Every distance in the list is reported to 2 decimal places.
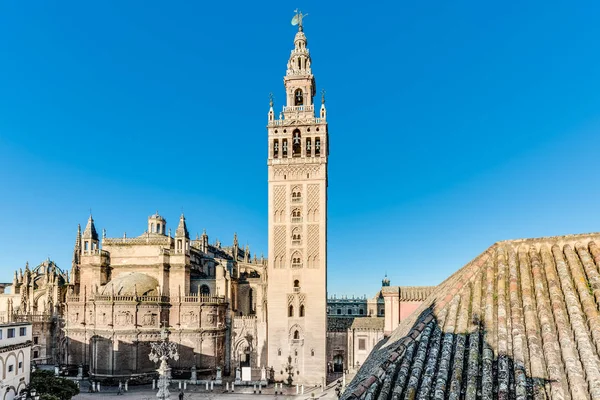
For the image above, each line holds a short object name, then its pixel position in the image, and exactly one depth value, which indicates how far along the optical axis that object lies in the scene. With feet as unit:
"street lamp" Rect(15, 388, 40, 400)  101.35
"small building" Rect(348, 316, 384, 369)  166.76
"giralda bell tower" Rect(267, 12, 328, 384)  144.46
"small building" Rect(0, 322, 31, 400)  99.09
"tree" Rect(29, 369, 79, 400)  104.22
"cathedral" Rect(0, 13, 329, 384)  146.00
